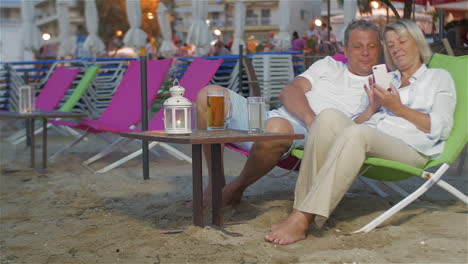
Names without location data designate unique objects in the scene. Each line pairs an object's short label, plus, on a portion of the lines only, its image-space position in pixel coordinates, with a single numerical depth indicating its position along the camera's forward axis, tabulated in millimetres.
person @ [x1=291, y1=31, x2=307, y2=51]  9417
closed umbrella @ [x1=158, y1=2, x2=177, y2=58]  12719
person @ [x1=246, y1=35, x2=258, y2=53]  14250
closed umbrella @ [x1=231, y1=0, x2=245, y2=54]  11180
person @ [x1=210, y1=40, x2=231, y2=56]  11984
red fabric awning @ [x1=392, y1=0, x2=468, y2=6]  8750
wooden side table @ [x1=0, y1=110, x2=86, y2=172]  5207
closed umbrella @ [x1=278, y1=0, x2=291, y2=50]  10641
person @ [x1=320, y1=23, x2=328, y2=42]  10830
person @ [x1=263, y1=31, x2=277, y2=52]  10100
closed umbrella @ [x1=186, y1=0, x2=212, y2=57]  10211
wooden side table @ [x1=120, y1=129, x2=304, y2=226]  2750
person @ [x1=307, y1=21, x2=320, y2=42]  10520
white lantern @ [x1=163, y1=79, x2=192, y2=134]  2983
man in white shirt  3338
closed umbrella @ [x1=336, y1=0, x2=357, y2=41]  8867
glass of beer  3045
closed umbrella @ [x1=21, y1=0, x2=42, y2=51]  11766
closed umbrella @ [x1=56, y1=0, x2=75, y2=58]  13203
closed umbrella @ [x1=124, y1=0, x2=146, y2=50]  11312
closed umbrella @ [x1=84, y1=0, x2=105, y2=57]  11992
